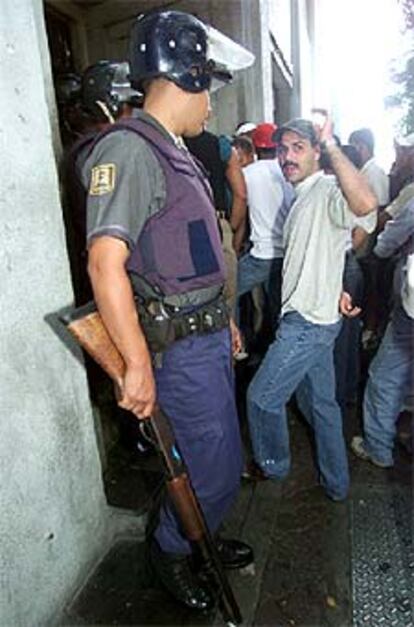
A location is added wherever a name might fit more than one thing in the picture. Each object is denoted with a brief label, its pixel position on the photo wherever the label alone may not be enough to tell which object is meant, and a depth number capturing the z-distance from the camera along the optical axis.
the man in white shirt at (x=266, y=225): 3.61
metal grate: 1.95
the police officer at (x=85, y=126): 2.20
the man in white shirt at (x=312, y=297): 2.26
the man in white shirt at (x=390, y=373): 2.72
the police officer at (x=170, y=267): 1.54
